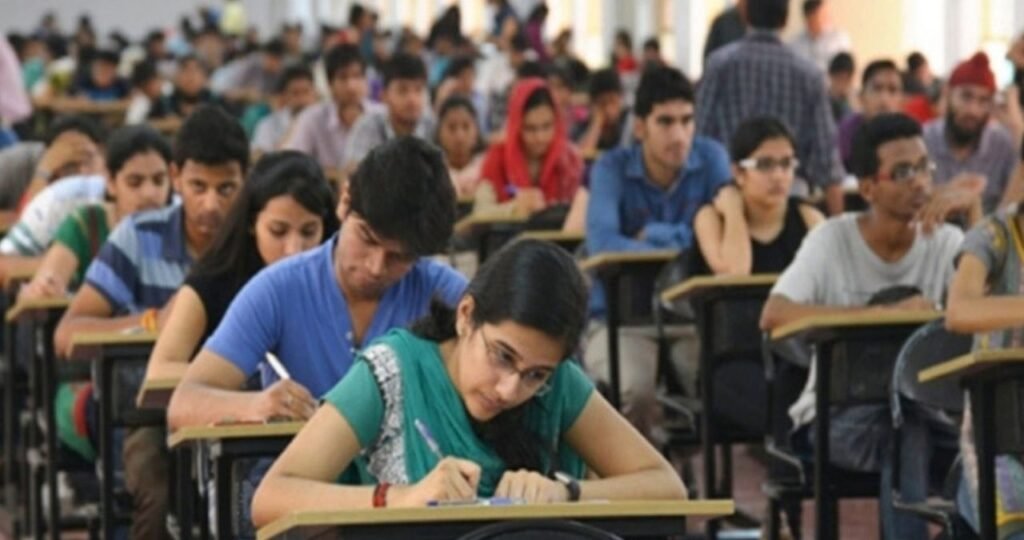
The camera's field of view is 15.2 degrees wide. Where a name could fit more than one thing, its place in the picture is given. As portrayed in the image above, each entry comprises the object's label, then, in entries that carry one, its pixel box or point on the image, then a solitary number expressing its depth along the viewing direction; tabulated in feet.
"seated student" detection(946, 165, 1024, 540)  23.45
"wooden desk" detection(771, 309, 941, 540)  26.26
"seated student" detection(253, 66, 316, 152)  63.48
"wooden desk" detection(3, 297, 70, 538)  31.17
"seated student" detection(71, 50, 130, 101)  97.68
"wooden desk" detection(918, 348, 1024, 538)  22.22
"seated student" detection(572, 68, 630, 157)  60.38
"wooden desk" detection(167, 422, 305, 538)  20.33
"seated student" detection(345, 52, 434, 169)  51.46
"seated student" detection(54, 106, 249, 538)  28.28
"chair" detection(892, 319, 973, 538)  24.82
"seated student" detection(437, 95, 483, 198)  49.48
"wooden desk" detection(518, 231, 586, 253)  38.62
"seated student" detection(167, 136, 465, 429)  20.35
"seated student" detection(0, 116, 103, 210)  41.34
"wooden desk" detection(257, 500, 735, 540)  16.02
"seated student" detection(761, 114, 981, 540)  27.55
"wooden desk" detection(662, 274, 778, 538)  30.33
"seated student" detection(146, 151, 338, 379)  23.79
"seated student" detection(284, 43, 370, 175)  53.78
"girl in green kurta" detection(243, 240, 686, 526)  17.32
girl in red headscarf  44.86
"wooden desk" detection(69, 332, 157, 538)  27.04
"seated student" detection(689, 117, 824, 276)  32.84
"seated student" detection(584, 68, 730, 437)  36.59
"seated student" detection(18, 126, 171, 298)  32.03
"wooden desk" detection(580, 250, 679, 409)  34.42
